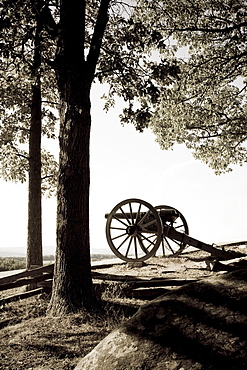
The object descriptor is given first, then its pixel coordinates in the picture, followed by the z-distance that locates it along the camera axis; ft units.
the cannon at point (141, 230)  32.19
